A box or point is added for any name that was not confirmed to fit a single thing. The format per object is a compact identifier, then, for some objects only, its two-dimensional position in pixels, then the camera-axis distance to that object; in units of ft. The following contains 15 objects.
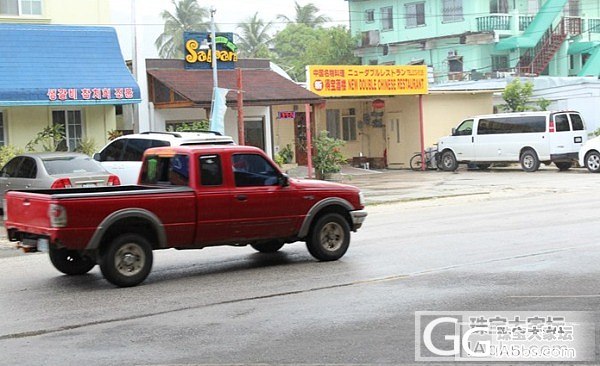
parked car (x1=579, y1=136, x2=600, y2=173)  107.14
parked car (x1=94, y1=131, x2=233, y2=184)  67.87
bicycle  127.13
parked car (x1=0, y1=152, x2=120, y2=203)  63.21
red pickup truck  36.86
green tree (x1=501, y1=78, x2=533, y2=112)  132.05
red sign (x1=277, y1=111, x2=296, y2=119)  115.55
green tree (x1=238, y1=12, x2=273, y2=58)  258.98
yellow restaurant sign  110.96
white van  111.24
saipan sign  97.19
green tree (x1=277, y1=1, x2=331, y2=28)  282.15
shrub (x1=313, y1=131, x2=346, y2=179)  104.22
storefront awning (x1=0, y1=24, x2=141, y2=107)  82.12
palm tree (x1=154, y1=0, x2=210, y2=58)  245.04
